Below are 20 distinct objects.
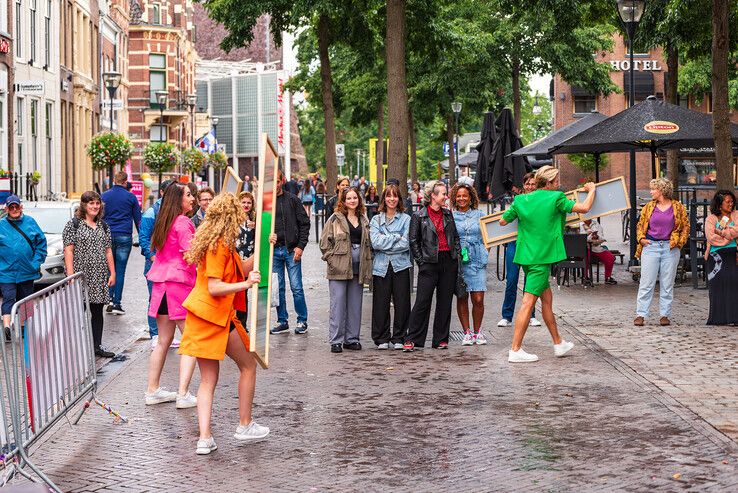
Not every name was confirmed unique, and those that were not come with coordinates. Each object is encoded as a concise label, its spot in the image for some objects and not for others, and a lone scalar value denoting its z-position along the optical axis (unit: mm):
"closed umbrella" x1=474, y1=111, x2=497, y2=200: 21953
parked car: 17469
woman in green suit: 11789
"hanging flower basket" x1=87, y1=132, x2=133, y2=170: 39438
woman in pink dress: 9797
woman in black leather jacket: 12680
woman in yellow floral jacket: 13945
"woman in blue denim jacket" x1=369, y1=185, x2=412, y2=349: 12828
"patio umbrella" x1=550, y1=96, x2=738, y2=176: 18328
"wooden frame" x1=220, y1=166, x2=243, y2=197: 9275
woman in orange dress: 7797
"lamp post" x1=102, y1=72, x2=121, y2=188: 39262
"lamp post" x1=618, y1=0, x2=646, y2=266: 20797
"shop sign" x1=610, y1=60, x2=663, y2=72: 66625
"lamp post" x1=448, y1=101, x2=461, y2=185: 41031
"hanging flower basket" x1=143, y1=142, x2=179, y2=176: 51062
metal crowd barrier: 6918
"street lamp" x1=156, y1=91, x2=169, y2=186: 61884
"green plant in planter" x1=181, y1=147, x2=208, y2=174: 61938
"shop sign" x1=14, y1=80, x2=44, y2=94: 32062
